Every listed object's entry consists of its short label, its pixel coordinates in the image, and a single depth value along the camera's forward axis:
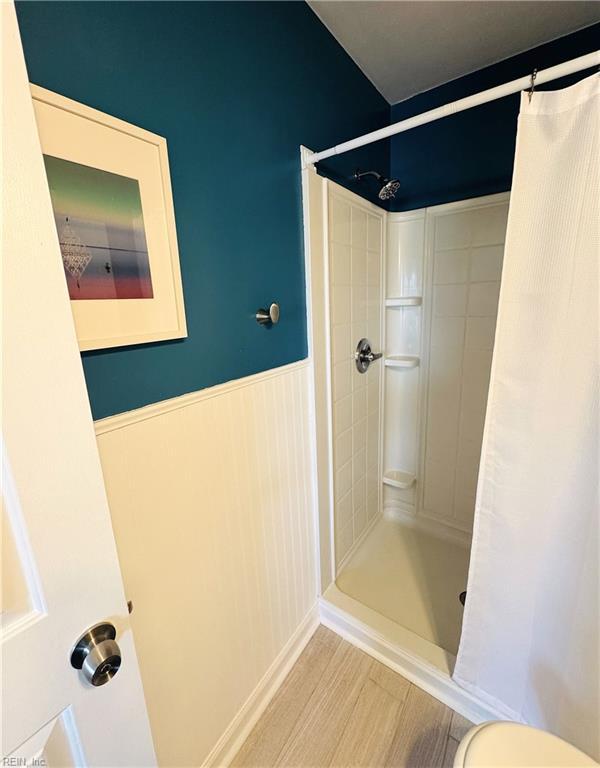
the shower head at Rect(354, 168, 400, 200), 1.56
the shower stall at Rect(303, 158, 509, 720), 1.45
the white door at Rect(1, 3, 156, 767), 0.40
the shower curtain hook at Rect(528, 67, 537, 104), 0.80
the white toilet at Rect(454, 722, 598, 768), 0.79
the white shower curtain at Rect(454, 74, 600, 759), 0.83
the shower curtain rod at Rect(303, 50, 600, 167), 0.76
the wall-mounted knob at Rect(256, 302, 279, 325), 1.10
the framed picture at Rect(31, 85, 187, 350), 0.65
